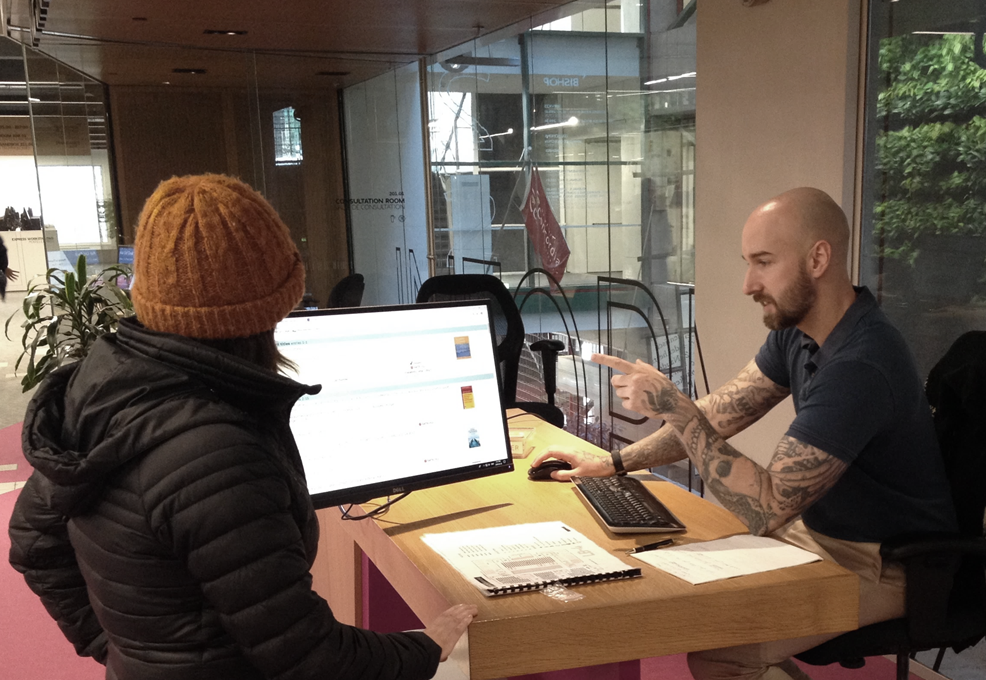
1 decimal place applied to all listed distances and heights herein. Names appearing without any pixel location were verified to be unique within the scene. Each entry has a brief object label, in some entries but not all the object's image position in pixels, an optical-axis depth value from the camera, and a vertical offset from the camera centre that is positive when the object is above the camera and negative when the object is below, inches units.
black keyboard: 74.0 -26.6
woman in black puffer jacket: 44.1 -12.6
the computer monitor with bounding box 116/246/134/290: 240.7 -13.0
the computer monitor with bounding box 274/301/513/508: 73.1 -16.5
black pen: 69.4 -27.0
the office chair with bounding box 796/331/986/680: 73.8 -30.2
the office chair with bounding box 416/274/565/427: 161.5 -19.3
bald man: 72.1 -19.5
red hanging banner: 211.8 -8.2
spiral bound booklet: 63.5 -26.7
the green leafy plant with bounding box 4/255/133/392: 178.4 -21.0
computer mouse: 89.5 -26.7
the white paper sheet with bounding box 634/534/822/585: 64.5 -27.0
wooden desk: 58.2 -27.8
